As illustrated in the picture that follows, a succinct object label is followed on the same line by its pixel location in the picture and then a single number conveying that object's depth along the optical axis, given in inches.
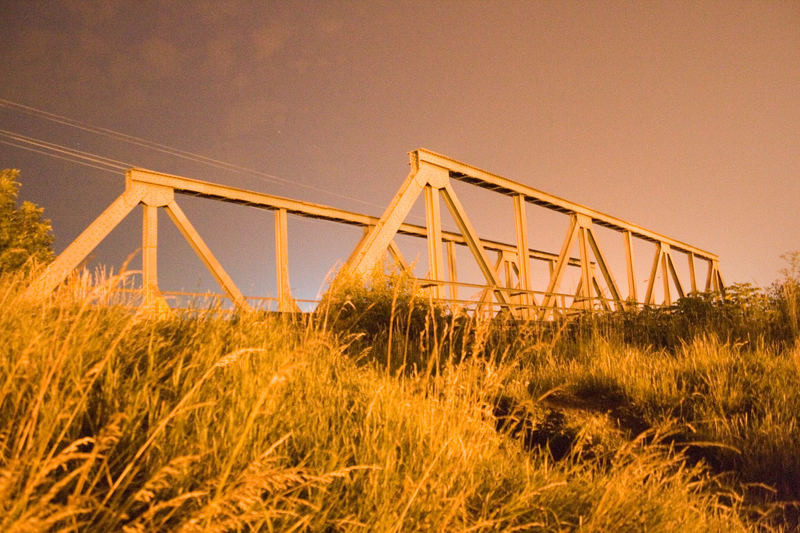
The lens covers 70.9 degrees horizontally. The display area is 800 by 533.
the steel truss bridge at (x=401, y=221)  414.6
